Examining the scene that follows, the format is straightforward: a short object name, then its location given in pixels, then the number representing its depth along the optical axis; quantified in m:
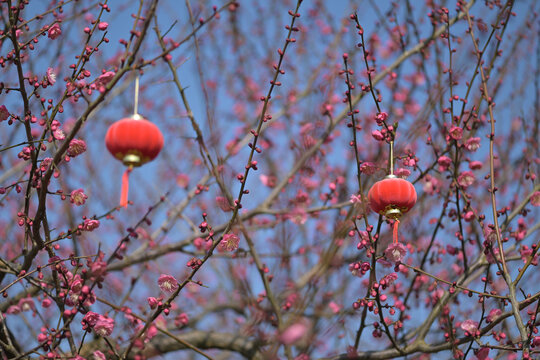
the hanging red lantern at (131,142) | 4.40
